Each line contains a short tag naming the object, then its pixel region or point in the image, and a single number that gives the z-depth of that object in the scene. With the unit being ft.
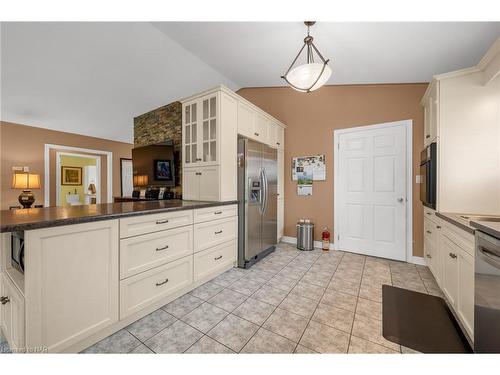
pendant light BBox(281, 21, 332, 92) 6.16
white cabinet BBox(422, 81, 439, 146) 7.11
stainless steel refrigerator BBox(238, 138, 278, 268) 9.08
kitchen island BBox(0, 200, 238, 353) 3.80
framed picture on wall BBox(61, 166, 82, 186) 19.16
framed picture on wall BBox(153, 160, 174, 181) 10.91
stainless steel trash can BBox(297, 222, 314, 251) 11.53
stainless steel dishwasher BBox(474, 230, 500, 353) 3.55
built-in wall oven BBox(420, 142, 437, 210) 7.07
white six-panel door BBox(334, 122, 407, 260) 9.99
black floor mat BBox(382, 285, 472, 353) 4.74
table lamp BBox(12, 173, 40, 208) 12.52
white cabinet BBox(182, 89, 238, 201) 8.50
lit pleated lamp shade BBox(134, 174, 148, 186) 12.22
